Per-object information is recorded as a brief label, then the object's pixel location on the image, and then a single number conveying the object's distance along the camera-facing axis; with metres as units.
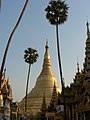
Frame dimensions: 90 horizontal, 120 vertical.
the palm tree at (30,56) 57.16
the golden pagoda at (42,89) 89.81
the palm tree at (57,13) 39.84
